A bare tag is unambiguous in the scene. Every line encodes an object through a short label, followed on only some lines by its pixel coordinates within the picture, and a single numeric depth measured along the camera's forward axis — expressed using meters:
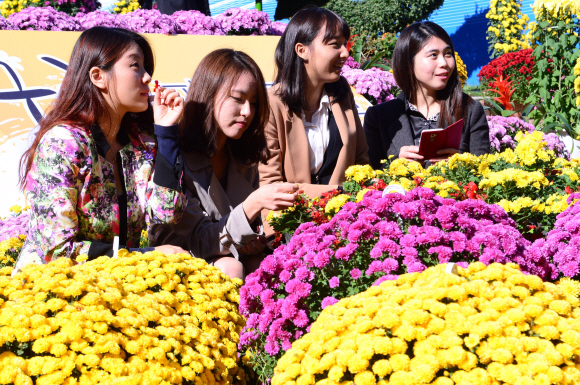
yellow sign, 4.61
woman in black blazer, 4.00
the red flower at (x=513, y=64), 9.71
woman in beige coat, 3.74
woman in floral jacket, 2.25
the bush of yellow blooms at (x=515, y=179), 2.55
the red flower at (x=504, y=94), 7.63
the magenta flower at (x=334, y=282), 1.84
